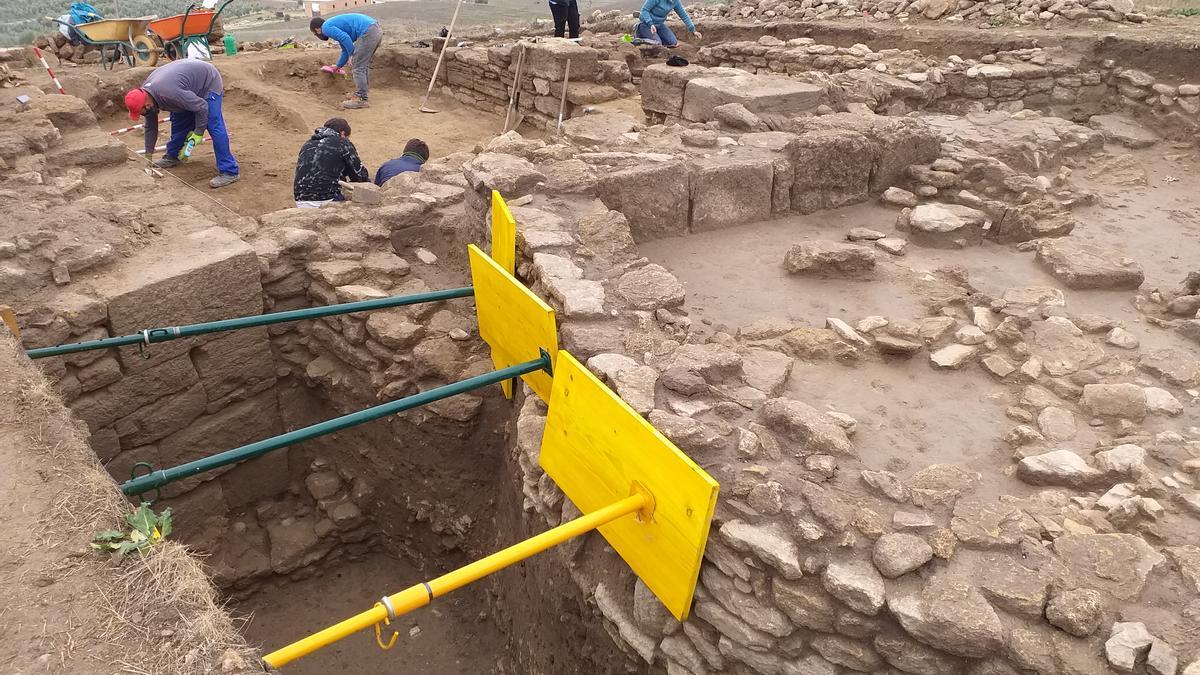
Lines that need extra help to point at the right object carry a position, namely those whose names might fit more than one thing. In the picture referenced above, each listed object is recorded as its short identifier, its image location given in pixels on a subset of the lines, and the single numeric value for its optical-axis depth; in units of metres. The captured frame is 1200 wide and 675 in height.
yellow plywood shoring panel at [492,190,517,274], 3.67
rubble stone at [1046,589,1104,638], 1.96
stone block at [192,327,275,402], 4.50
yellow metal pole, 1.99
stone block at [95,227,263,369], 4.02
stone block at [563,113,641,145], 5.20
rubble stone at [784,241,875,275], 4.04
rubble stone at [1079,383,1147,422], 2.90
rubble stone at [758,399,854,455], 2.57
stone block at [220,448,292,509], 4.89
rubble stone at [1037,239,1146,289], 3.96
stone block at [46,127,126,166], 5.73
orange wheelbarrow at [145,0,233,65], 12.01
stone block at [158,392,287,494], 4.54
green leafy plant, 2.09
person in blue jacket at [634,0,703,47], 11.06
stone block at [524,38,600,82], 9.71
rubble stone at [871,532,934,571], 2.12
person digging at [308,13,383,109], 11.05
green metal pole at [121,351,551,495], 2.47
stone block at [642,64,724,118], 7.43
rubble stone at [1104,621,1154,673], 1.89
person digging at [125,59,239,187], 7.41
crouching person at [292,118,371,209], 6.29
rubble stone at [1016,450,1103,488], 2.54
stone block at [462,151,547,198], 4.26
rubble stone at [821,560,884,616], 2.07
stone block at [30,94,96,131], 6.46
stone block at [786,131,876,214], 4.84
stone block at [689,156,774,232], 4.56
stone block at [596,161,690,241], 4.34
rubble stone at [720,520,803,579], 2.17
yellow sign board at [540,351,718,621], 2.20
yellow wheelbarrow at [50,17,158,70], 11.92
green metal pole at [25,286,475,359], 3.19
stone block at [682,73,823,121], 5.75
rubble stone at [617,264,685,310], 3.38
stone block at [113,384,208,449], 4.29
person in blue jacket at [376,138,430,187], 6.67
